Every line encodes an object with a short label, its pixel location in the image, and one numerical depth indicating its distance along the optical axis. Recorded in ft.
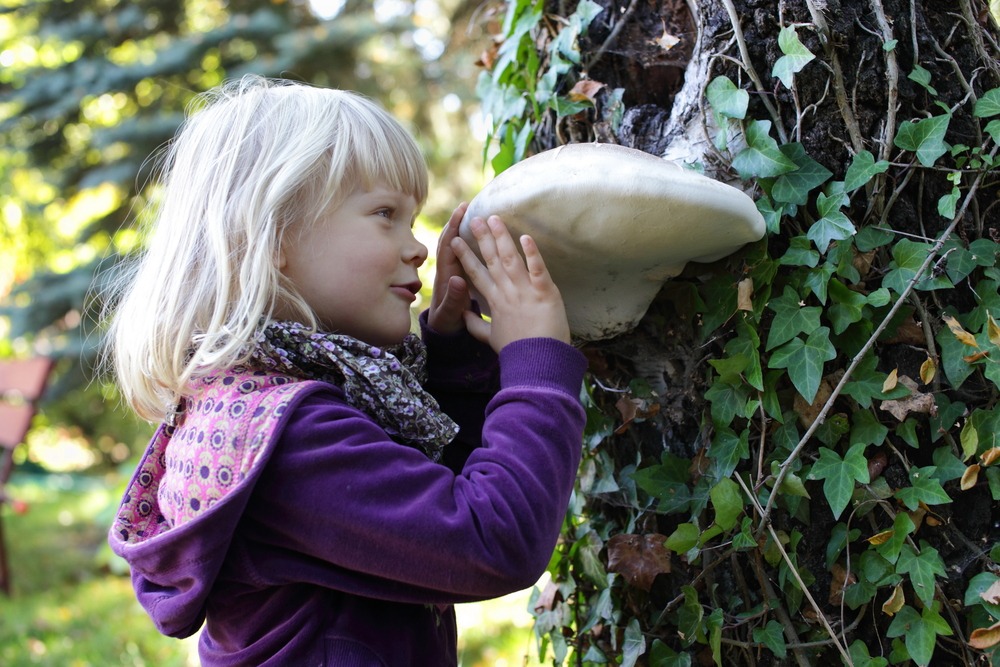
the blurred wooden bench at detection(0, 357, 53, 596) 18.50
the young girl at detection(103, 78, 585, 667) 3.50
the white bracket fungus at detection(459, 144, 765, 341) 3.68
